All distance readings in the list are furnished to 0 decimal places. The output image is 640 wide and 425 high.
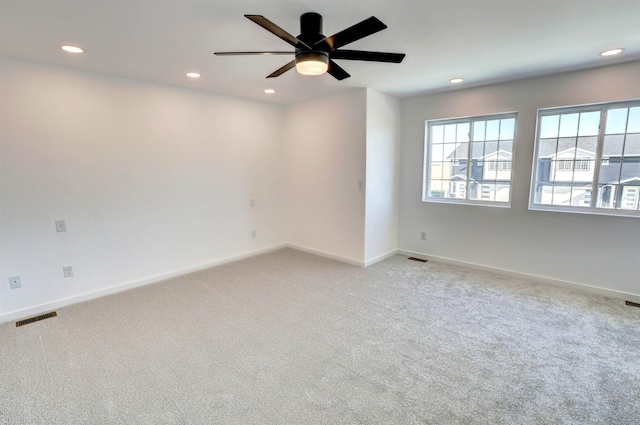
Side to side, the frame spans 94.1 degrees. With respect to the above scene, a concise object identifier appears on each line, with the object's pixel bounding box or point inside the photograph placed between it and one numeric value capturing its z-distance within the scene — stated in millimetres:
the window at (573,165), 3385
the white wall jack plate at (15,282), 2889
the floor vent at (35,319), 2824
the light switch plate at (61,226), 3094
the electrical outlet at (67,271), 3170
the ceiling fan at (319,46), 1747
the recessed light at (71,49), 2498
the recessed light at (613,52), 2654
